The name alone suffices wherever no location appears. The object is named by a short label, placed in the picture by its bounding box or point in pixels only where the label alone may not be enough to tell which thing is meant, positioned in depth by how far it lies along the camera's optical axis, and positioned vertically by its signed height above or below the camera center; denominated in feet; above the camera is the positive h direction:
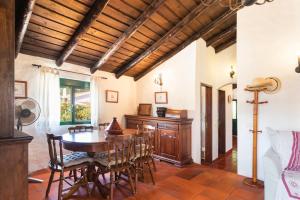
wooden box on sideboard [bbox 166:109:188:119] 10.25 -0.81
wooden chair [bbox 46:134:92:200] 5.95 -2.64
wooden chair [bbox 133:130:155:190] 6.99 -2.49
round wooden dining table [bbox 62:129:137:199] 5.98 -1.77
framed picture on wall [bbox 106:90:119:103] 11.99 +0.53
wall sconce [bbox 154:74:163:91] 12.21 +1.88
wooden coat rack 7.78 -1.97
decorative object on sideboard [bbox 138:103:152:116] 12.57 -0.58
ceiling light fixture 7.90 +5.80
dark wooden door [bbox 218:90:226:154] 14.07 -2.06
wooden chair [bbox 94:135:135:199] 6.21 -2.53
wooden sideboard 9.88 -2.60
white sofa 5.19 -2.40
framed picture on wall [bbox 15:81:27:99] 8.21 +0.73
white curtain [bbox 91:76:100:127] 10.85 +0.09
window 10.14 +0.02
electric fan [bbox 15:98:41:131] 7.35 -0.50
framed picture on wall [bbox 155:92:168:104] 11.95 +0.42
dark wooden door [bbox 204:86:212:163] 12.25 -1.79
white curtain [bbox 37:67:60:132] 8.96 +0.20
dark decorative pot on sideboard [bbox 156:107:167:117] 11.05 -0.65
